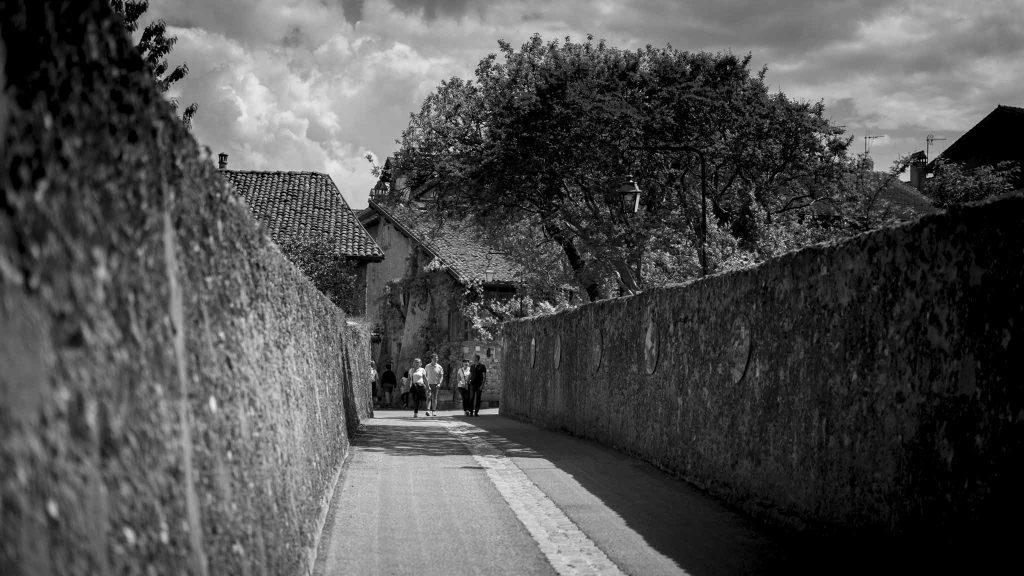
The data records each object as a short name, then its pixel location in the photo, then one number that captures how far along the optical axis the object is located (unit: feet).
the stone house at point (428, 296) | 161.68
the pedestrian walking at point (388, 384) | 156.56
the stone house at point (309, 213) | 140.77
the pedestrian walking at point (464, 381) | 111.75
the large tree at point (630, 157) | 82.43
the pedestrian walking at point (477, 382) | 105.40
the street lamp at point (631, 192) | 74.18
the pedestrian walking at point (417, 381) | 106.11
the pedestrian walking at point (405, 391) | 133.74
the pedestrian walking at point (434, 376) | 103.81
